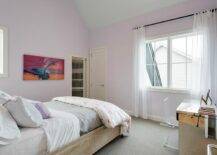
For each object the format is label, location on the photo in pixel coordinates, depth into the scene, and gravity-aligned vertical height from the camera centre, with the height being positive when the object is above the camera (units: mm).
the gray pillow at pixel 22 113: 1501 -367
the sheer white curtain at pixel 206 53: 2885 +518
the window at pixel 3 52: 3185 +569
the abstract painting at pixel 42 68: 3580 +266
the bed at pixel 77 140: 1361 -687
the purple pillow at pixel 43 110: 1775 -400
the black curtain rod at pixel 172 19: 2991 +1384
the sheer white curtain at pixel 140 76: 3789 +50
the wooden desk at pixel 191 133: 1562 -649
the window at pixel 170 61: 3361 +426
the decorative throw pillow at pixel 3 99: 1591 -237
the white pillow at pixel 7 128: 1259 -474
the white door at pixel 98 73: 4875 +163
